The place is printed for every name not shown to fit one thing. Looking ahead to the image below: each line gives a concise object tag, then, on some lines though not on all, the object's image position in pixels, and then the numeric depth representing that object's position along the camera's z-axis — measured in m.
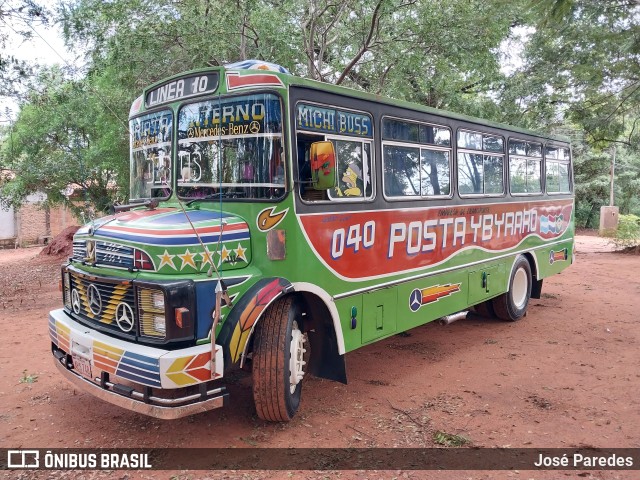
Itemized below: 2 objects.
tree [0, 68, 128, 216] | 12.80
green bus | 3.76
